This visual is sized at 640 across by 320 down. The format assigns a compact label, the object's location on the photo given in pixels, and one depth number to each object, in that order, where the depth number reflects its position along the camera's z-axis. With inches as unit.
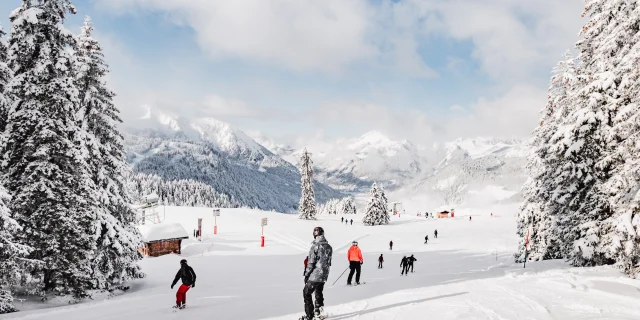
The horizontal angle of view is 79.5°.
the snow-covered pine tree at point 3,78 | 514.8
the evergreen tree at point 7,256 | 439.2
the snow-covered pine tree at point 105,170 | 698.2
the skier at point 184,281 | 450.9
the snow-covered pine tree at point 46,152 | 567.5
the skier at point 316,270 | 346.6
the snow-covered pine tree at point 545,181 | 884.6
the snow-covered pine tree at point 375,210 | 2962.6
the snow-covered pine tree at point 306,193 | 3006.9
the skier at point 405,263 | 1010.8
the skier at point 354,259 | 605.0
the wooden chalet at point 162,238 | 1422.2
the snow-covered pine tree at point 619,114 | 530.9
